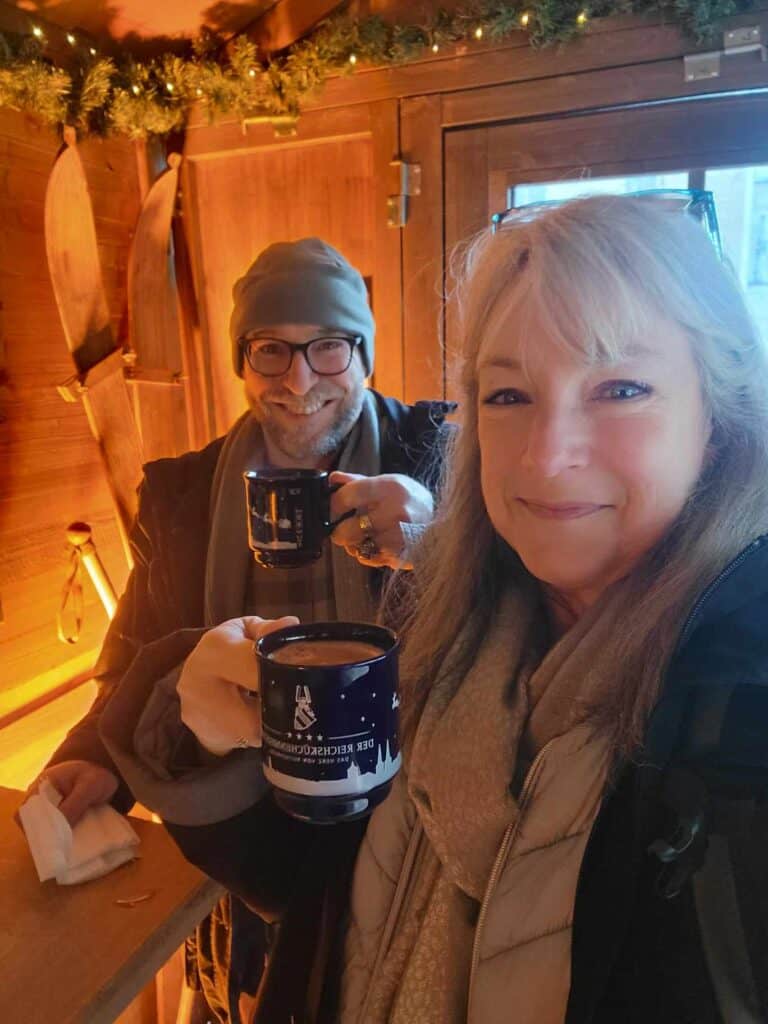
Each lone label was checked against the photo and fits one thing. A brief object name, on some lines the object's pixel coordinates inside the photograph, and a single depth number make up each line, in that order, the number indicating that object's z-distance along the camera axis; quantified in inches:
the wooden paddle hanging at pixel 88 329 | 88.5
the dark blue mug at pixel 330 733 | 23.4
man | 61.3
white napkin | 36.3
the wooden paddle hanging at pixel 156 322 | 100.1
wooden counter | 30.0
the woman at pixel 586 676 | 22.8
